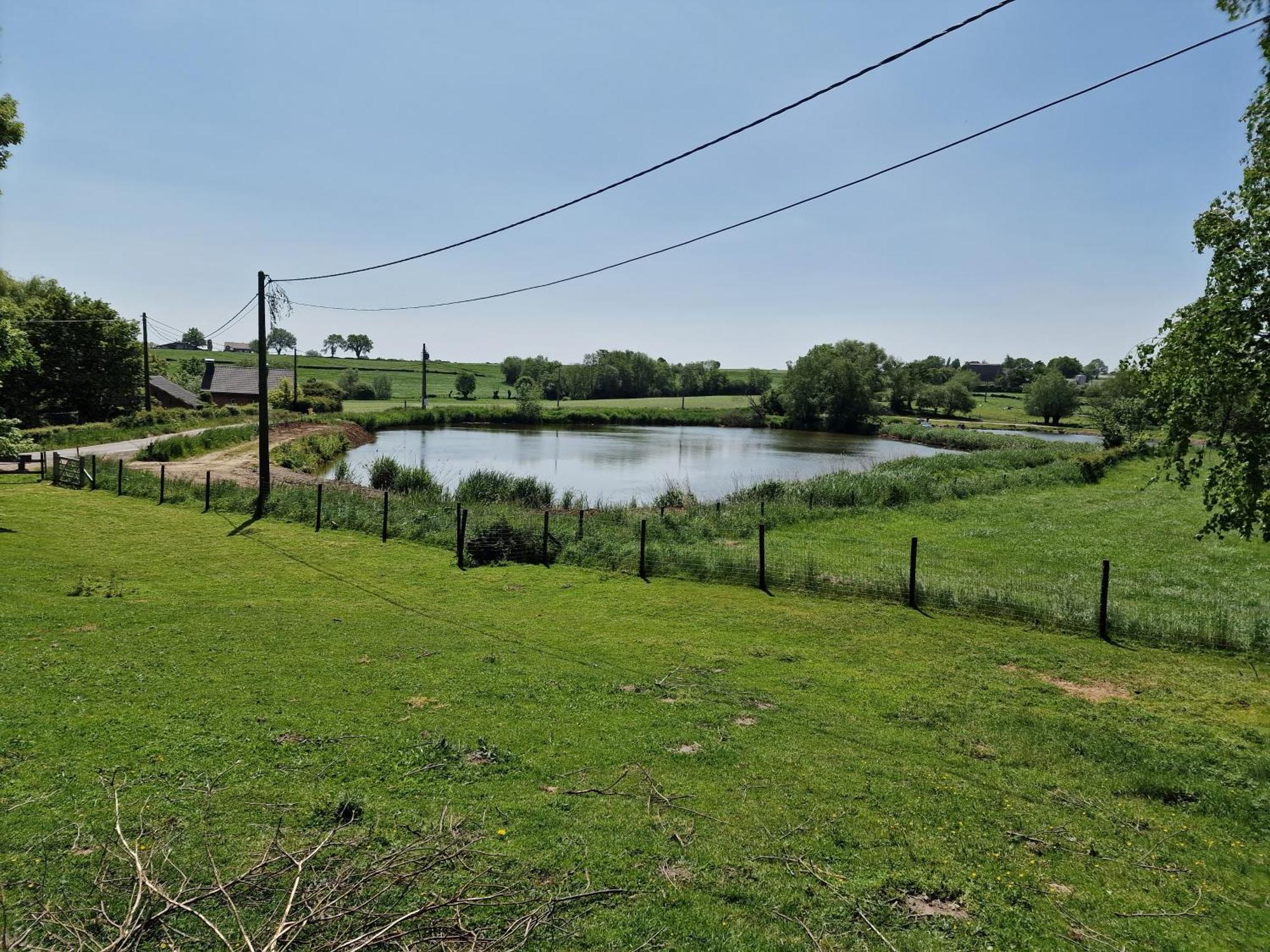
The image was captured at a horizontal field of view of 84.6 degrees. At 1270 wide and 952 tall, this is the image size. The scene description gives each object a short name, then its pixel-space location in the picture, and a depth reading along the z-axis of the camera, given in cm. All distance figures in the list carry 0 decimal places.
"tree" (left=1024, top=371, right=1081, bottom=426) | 9456
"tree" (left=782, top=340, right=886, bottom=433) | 8662
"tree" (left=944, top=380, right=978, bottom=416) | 10456
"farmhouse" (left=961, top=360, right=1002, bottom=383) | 19250
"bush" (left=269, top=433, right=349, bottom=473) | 3791
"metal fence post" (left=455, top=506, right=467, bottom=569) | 1697
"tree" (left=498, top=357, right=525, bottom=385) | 15538
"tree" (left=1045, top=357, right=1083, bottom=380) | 17912
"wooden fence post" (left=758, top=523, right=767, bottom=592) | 1526
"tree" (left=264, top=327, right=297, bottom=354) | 18412
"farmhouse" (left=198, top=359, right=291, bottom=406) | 7500
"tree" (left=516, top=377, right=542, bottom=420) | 8438
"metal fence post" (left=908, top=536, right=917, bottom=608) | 1389
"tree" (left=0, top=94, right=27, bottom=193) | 1628
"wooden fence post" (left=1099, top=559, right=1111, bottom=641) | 1221
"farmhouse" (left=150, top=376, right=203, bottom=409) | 6012
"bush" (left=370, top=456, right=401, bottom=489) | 3058
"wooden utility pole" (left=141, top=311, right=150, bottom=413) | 4428
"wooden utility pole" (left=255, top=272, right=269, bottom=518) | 2261
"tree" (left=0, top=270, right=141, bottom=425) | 4478
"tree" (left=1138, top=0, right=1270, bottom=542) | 812
